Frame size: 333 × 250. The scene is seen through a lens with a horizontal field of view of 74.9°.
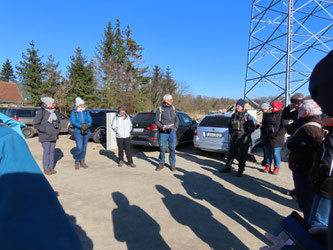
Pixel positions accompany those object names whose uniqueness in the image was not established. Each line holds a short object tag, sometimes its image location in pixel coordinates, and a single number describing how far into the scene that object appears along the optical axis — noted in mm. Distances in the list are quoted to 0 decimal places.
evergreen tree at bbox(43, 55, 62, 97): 26750
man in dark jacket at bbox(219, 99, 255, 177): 5539
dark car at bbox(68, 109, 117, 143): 10344
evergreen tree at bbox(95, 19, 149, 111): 25984
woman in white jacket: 6152
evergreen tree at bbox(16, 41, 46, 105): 30547
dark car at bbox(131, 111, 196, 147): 7859
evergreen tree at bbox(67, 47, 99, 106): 29038
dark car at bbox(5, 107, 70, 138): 11870
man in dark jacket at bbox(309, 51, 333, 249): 825
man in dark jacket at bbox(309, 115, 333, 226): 2094
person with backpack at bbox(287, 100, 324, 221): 2764
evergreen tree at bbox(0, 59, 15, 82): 51938
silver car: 7176
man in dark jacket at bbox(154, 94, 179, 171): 5816
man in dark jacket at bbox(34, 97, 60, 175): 5164
